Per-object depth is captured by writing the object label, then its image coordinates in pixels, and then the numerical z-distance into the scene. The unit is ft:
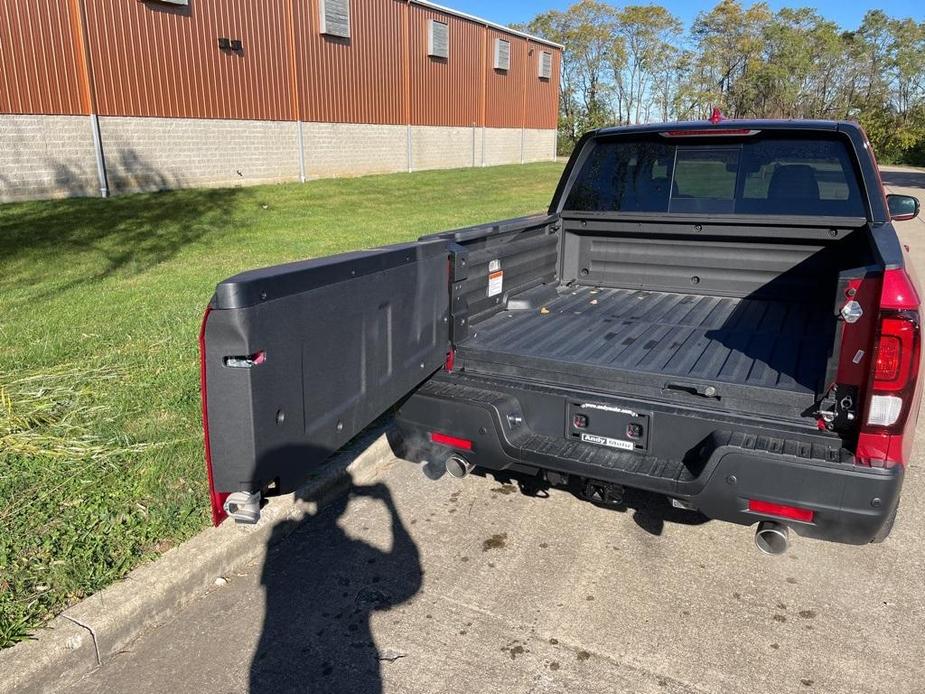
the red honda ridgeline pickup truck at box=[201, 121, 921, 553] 8.28
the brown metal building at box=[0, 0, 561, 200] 49.47
